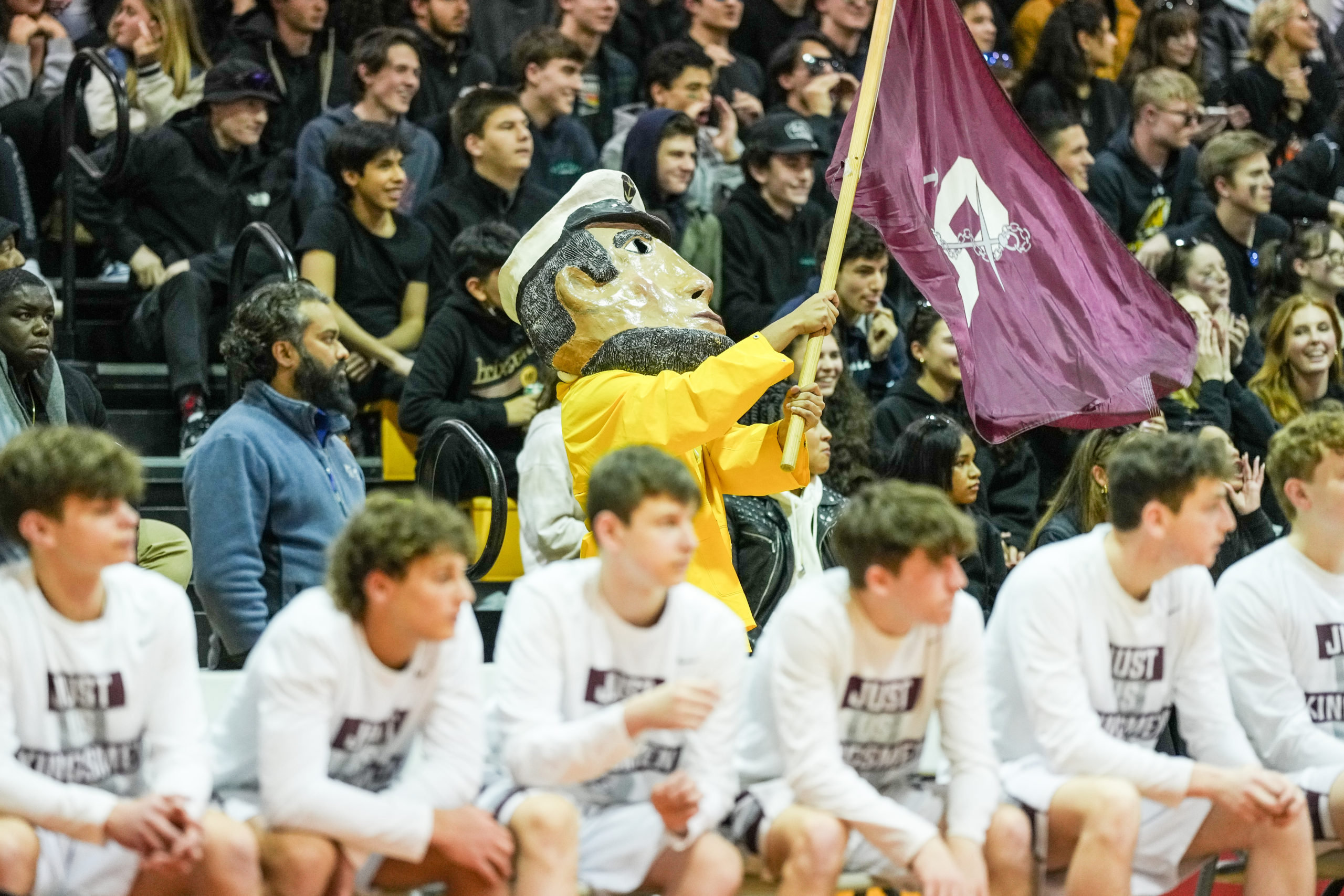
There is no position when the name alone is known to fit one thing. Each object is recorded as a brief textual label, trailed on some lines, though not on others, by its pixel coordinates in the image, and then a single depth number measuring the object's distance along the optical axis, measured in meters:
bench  7.24
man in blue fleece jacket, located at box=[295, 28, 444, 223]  13.91
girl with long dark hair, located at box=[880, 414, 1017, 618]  11.04
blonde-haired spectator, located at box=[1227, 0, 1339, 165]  18.47
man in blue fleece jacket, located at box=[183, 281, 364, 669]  8.93
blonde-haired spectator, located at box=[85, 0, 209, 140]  14.41
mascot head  9.46
